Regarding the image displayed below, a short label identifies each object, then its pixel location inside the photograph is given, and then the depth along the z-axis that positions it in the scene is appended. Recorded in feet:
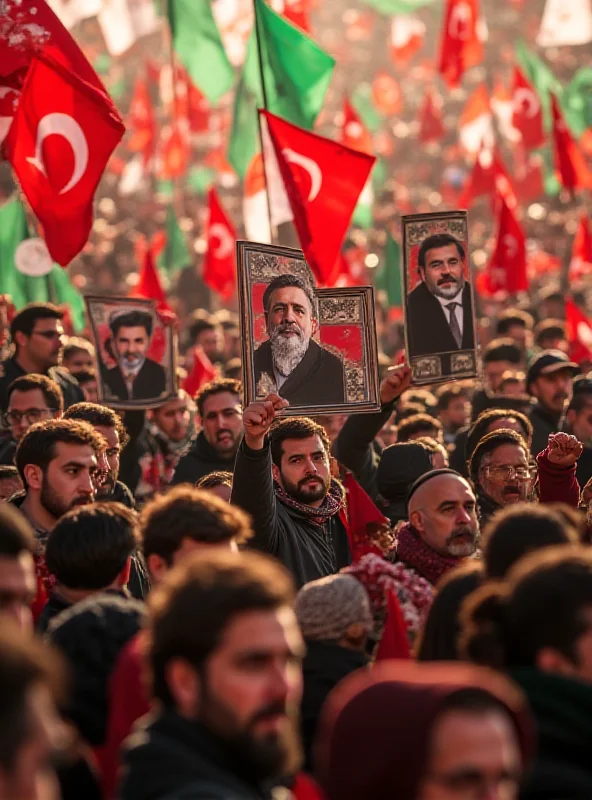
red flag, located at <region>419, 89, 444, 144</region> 102.63
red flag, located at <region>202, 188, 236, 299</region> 52.47
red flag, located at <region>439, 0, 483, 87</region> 67.87
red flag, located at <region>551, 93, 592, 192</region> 55.26
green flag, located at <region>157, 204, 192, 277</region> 63.67
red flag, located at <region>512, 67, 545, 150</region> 71.20
